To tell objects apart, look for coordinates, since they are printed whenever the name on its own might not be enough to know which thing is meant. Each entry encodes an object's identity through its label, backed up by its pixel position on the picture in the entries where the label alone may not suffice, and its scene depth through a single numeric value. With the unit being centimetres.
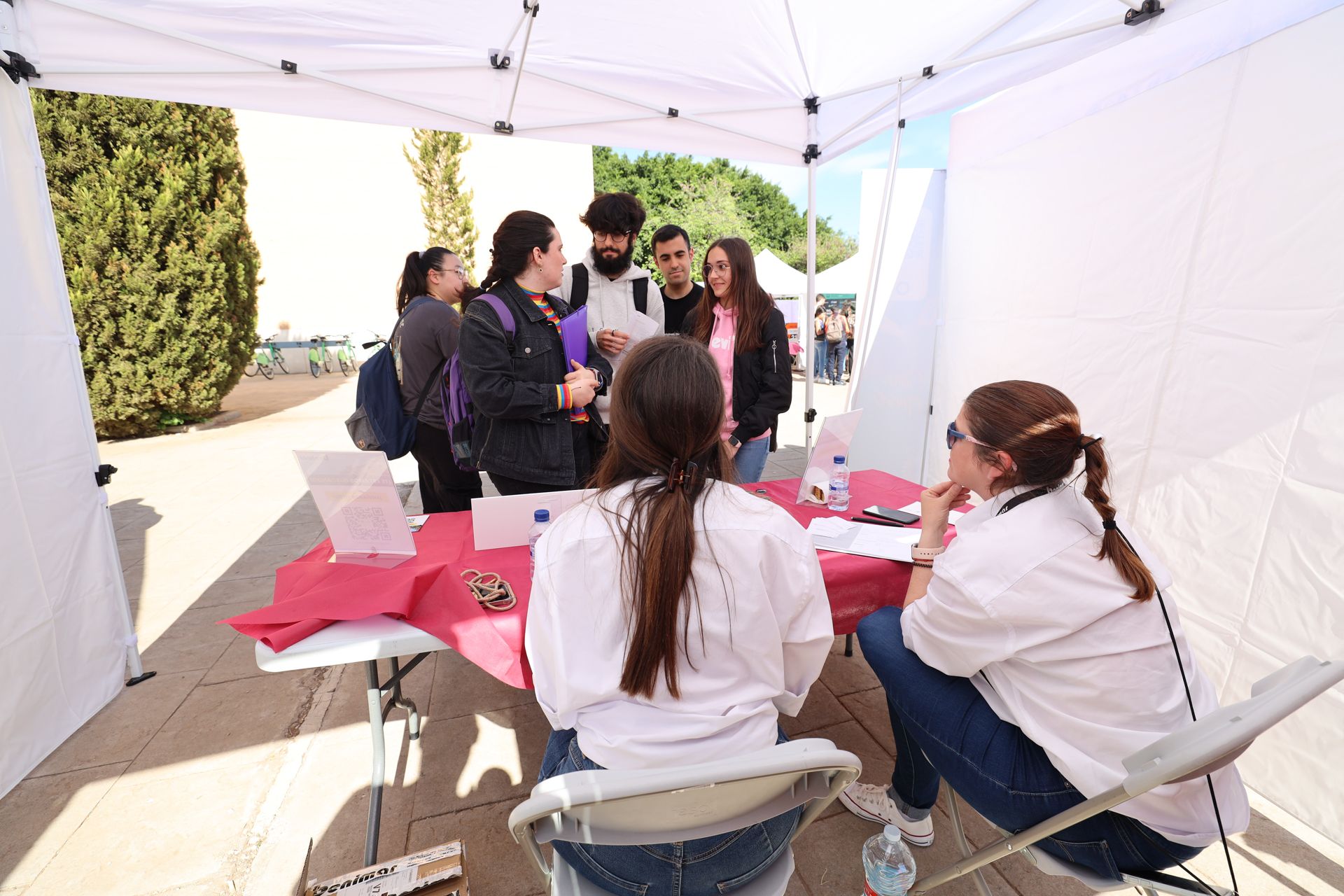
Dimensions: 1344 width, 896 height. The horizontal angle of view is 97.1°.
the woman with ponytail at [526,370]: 200
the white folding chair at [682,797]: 78
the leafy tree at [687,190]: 2702
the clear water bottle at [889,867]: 144
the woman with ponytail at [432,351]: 271
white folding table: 128
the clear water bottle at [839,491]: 205
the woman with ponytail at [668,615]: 98
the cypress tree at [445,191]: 1506
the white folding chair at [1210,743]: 84
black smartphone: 193
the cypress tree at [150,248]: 579
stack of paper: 168
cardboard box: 131
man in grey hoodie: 248
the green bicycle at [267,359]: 1370
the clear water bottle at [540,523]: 161
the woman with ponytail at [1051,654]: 106
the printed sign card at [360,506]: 148
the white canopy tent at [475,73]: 197
